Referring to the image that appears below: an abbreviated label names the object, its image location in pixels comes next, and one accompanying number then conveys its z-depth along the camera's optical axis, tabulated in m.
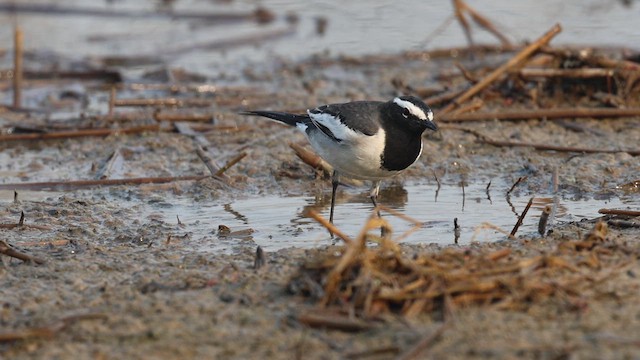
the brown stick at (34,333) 9.74
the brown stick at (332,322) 9.52
